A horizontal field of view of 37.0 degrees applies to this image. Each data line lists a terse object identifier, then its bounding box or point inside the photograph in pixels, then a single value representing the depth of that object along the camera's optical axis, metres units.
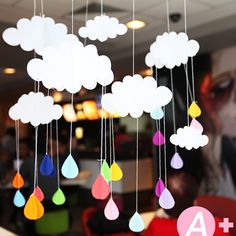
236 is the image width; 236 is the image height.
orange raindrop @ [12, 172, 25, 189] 1.01
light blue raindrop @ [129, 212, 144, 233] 0.97
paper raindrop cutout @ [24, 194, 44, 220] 0.94
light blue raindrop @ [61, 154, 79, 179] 0.95
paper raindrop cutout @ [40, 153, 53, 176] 0.99
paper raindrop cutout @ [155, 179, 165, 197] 1.04
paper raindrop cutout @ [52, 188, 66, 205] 0.97
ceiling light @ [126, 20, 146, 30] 3.30
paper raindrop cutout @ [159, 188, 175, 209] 1.00
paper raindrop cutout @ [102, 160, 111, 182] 0.97
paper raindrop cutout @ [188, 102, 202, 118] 1.08
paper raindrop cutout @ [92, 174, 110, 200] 0.95
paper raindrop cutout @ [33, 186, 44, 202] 0.98
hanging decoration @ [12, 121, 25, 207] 0.99
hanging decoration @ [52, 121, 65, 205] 0.97
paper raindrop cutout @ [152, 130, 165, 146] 1.13
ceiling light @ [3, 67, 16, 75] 5.60
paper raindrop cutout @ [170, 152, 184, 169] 1.11
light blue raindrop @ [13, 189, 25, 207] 0.99
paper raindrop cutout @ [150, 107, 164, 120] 1.07
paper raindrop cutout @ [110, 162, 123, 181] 1.01
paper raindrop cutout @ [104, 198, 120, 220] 0.96
